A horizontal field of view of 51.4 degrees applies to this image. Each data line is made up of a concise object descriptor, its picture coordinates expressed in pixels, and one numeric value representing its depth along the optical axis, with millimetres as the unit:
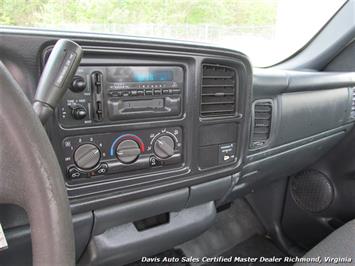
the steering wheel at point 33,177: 462
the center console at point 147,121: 834
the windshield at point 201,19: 951
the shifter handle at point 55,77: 569
